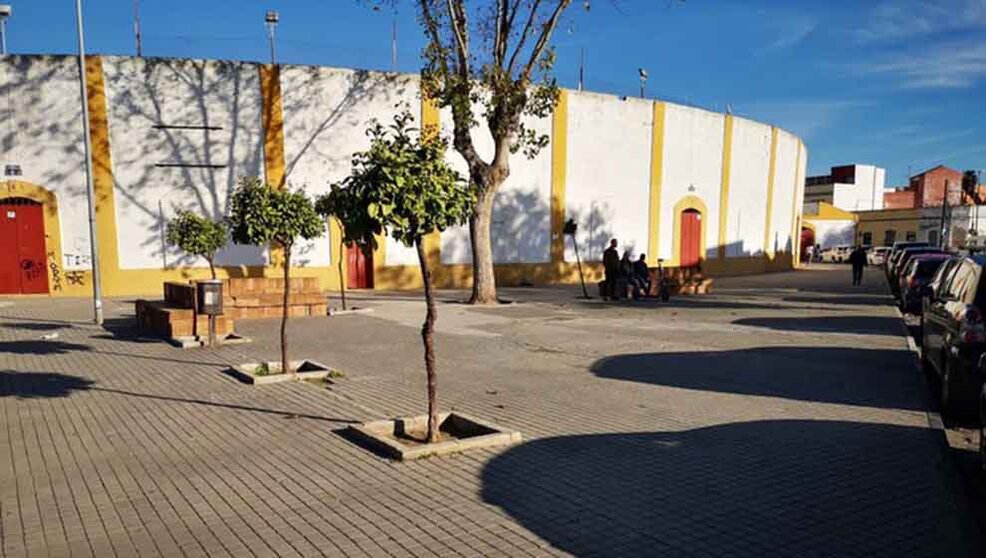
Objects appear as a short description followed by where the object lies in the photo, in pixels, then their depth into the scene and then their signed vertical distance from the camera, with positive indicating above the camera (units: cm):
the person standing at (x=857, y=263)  2786 -98
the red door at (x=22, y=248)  1922 -20
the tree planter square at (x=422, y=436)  563 -178
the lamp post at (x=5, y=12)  2009 +698
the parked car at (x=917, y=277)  1612 -92
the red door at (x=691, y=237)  3052 +16
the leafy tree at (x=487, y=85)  1628 +391
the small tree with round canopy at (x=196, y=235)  1502 +14
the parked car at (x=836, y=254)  5592 -117
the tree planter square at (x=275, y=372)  845 -176
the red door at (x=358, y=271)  2294 -105
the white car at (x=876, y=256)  5065 -122
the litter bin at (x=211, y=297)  1091 -93
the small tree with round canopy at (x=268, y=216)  927 +35
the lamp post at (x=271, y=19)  2258 +758
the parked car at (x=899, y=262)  2139 -77
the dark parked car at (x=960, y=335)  645 -98
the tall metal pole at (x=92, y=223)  1390 +37
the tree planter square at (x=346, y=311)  1610 -174
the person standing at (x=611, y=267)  1938 -79
